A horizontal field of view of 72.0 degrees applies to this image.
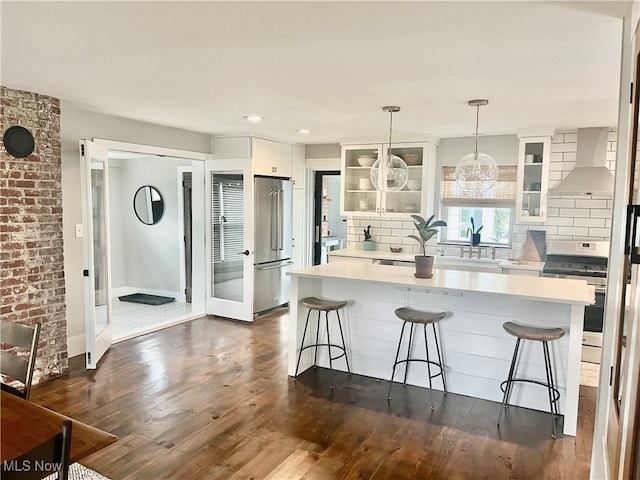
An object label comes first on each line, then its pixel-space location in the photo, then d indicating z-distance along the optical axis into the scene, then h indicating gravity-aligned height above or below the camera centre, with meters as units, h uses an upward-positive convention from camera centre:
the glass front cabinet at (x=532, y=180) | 5.02 +0.38
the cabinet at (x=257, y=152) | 5.68 +0.78
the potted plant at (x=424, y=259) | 3.78 -0.41
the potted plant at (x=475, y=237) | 5.61 -0.31
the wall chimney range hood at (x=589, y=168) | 4.74 +0.51
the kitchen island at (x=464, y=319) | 3.29 -0.90
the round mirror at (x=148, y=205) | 7.00 +0.07
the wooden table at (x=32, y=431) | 1.47 -0.80
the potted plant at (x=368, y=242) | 6.28 -0.44
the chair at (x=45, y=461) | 1.14 -0.68
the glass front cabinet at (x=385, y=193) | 5.66 +0.38
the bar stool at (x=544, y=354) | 3.10 -1.05
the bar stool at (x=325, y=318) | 3.86 -1.03
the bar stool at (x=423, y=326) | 3.53 -0.99
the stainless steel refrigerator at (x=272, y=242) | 5.91 -0.44
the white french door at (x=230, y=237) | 5.70 -0.36
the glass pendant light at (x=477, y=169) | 3.71 +0.37
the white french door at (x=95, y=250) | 3.96 -0.39
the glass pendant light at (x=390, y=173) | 3.98 +0.35
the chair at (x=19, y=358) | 2.11 -0.72
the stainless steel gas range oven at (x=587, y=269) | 4.42 -0.61
